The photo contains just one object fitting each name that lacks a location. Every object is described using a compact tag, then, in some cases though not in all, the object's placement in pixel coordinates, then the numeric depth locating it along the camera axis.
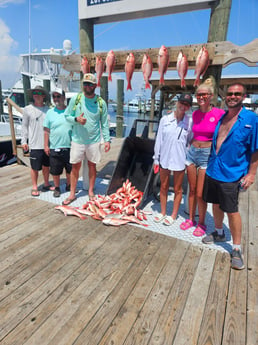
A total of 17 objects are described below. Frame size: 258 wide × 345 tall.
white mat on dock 2.71
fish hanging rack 2.96
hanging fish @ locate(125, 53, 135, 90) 3.51
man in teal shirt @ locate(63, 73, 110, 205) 3.26
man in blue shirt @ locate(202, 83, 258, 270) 2.05
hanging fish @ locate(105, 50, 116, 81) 3.64
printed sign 3.84
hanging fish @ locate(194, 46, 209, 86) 3.02
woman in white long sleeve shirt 2.79
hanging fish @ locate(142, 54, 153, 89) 3.40
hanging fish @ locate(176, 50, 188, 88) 3.19
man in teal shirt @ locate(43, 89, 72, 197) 3.53
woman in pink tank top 2.51
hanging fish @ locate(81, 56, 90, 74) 3.85
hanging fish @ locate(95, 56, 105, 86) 3.71
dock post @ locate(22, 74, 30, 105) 17.43
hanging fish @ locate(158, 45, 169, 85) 3.27
